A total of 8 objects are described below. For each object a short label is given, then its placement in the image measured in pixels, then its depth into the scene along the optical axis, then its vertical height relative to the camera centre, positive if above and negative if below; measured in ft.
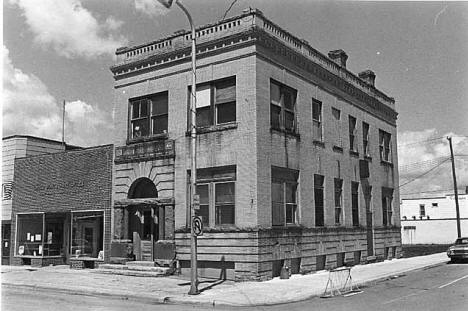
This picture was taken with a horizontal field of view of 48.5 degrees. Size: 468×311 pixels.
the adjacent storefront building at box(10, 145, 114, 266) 80.69 +2.82
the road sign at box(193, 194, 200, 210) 53.96 +2.17
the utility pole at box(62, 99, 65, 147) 130.62 +24.61
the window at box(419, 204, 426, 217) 232.34 +5.01
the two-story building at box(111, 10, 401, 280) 65.77 +9.92
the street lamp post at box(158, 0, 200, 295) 53.21 +5.90
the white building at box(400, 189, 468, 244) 214.69 +0.14
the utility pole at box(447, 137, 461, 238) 151.47 +12.81
